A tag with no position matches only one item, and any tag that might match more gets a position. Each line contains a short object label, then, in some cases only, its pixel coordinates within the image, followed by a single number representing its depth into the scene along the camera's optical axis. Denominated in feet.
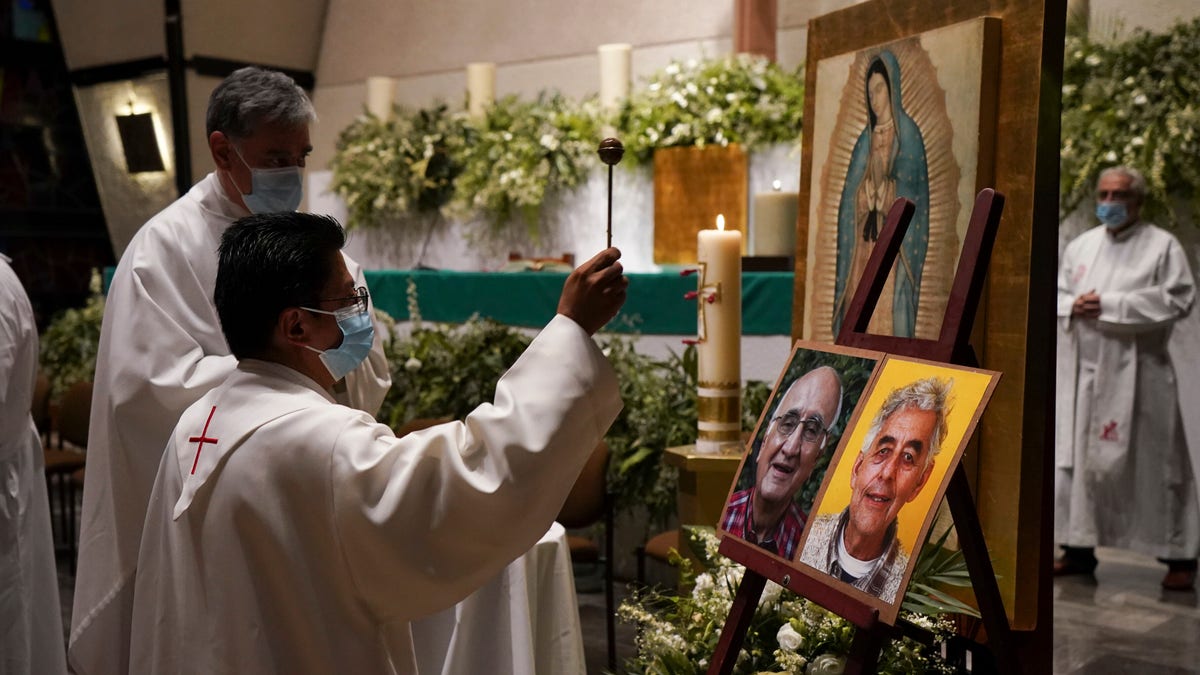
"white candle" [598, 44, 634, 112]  23.22
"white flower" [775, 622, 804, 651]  8.84
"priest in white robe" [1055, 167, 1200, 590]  19.52
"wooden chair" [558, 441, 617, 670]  14.61
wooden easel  7.32
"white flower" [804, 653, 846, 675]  8.55
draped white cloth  8.95
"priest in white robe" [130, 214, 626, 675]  5.76
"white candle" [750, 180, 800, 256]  18.13
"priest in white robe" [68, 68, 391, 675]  9.38
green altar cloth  17.33
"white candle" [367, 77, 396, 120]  27.40
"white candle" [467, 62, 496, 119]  26.02
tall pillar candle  11.18
